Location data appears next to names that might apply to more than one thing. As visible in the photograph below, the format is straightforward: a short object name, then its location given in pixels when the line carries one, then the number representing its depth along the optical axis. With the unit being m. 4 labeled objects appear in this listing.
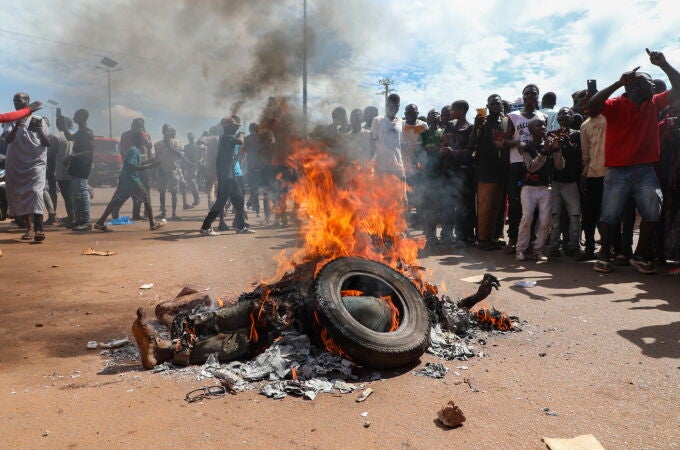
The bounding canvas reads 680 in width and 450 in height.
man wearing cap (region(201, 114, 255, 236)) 10.45
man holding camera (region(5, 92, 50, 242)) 9.12
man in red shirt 6.36
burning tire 3.51
